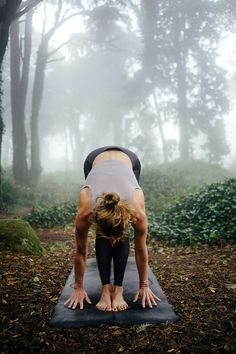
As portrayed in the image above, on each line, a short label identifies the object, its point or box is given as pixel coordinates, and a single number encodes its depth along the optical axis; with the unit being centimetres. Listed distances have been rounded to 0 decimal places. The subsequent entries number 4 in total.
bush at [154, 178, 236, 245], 690
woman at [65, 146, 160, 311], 332
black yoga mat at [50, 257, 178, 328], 326
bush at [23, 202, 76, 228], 954
